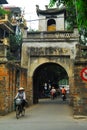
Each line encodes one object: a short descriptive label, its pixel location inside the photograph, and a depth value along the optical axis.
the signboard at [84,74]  6.83
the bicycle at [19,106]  8.09
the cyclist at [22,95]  8.36
